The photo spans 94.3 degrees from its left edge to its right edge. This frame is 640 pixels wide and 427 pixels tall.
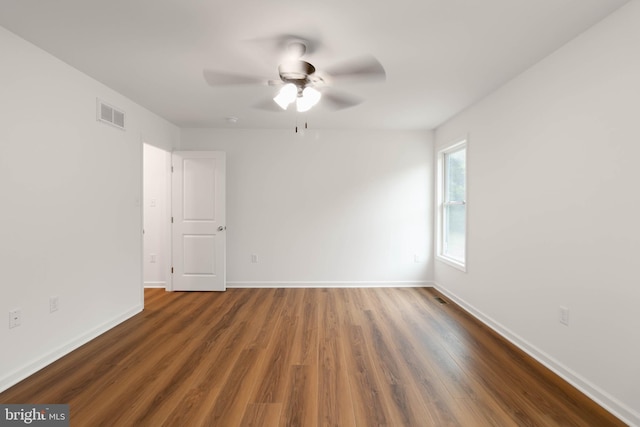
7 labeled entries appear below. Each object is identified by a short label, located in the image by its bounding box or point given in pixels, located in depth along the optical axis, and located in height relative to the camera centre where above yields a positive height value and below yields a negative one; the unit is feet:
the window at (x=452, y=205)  13.03 +0.16
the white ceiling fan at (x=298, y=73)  6.79 +3.23
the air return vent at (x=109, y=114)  9.50 +3.12
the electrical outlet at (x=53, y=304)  7.83 -2.58
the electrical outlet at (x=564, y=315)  7.20 -2.62
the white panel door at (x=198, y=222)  14.52 -0.70
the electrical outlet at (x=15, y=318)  6.84 -2.58
